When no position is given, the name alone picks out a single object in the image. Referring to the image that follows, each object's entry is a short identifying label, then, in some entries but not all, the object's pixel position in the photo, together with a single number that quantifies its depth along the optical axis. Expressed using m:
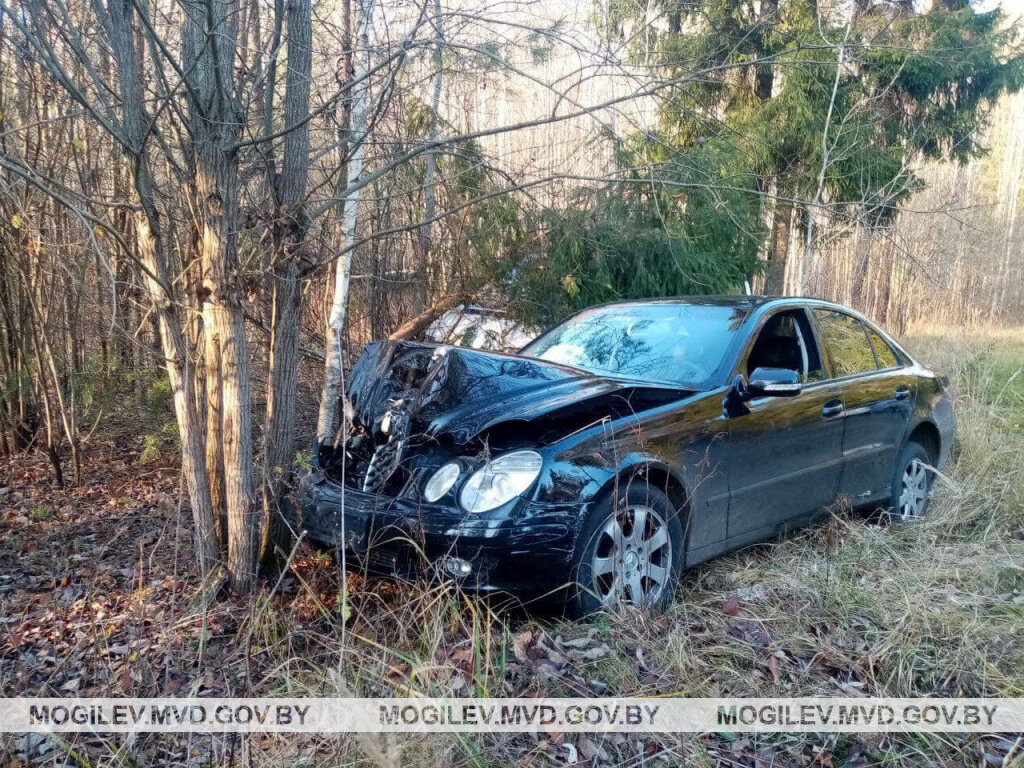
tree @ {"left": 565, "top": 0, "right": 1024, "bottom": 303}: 8.69
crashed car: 3.10
